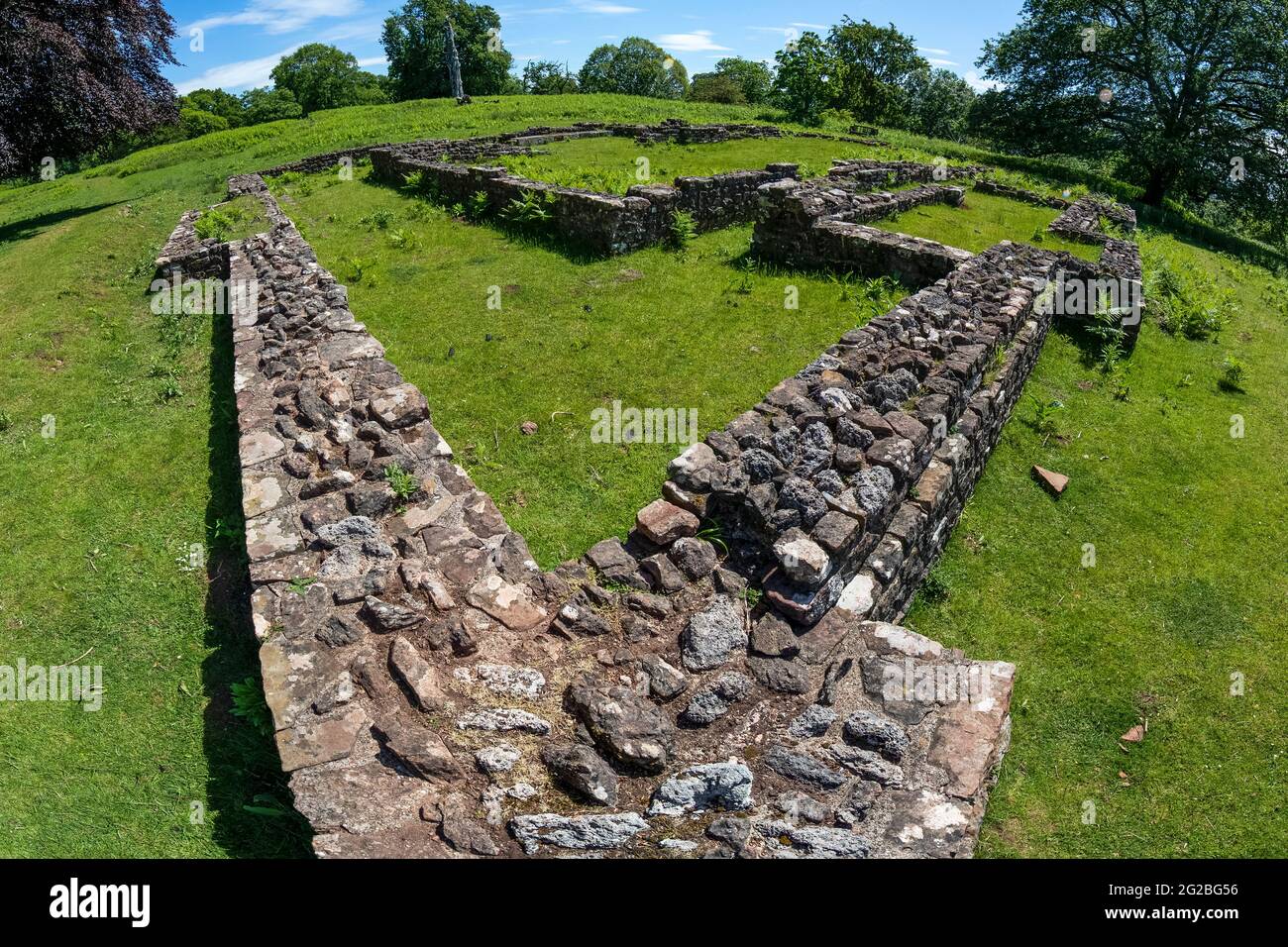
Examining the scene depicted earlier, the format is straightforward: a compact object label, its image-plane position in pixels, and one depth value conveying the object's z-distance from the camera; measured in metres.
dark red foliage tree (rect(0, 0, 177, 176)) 19.33
